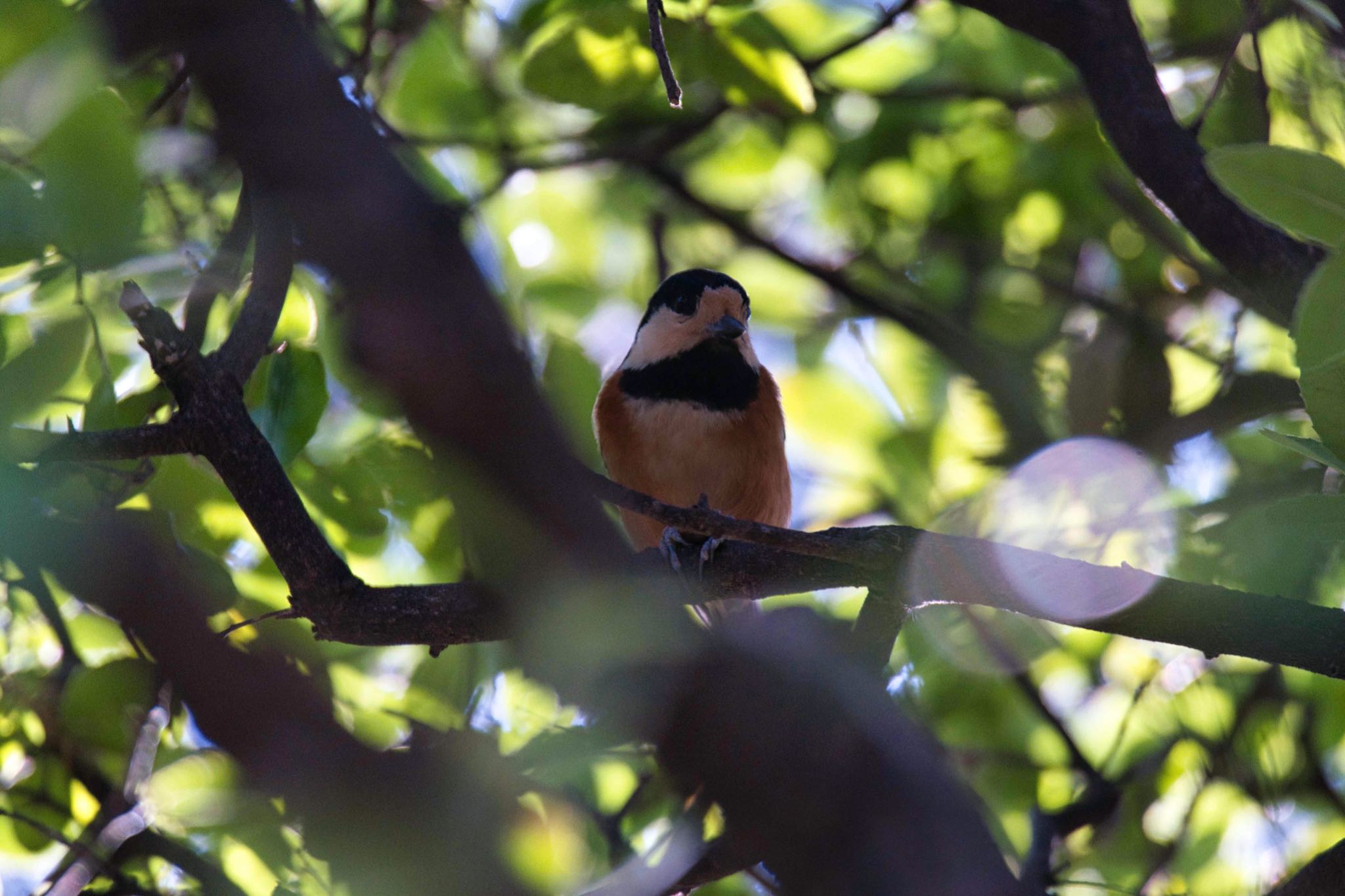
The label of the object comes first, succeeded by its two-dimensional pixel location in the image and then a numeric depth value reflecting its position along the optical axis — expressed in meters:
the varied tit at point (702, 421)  9.21
